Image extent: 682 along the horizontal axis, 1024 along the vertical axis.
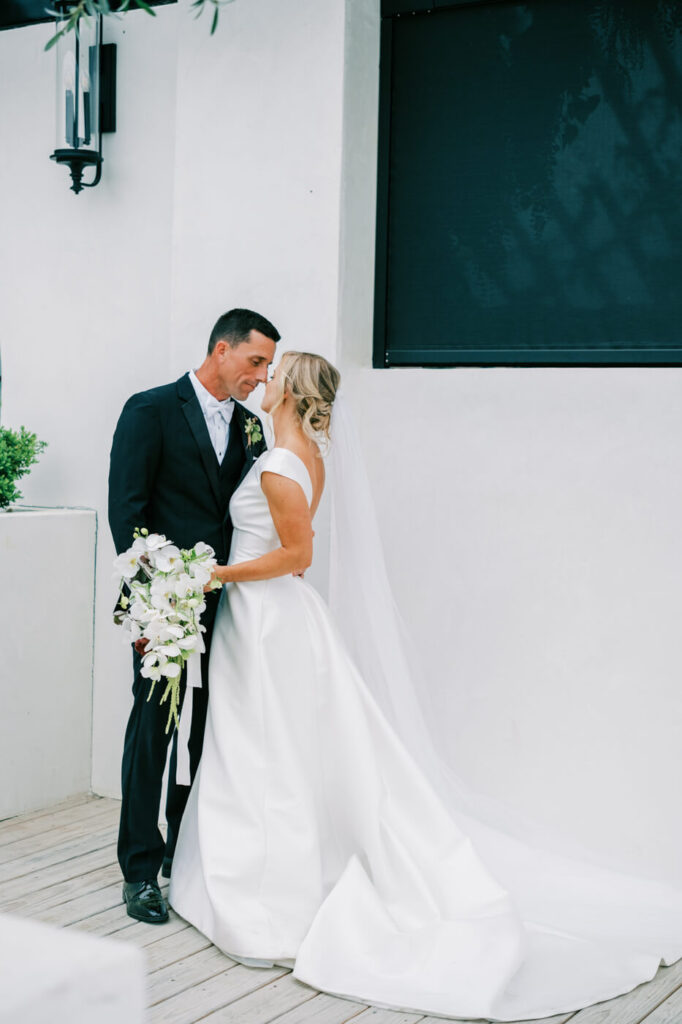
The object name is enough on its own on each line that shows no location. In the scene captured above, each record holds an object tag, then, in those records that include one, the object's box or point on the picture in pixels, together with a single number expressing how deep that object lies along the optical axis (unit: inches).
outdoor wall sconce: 168.4
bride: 114.0
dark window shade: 146.3
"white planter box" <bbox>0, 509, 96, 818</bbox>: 166.2
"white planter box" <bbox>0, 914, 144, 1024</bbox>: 52.1
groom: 130.9
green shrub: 168.9
